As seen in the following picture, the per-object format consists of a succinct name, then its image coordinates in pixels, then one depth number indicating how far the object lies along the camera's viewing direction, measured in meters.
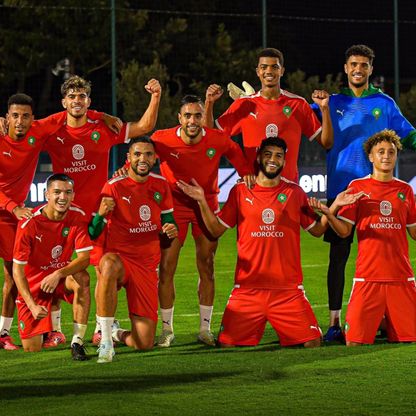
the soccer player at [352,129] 18.11
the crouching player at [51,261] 16.37
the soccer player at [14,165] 17.56
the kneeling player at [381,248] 16.97
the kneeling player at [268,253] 16.75
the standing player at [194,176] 17.39
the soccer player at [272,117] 17.84
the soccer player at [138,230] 16.53
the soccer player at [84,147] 17.75
